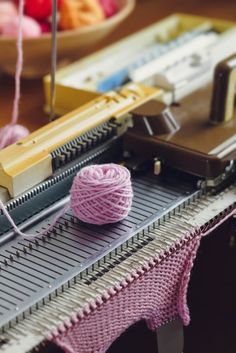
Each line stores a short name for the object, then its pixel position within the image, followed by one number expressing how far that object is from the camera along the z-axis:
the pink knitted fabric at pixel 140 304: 0.77
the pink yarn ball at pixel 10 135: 0.96
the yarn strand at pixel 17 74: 0.95
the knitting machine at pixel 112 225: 0.77
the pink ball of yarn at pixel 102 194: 0.84
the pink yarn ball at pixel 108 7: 1.21
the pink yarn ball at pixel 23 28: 1.11
